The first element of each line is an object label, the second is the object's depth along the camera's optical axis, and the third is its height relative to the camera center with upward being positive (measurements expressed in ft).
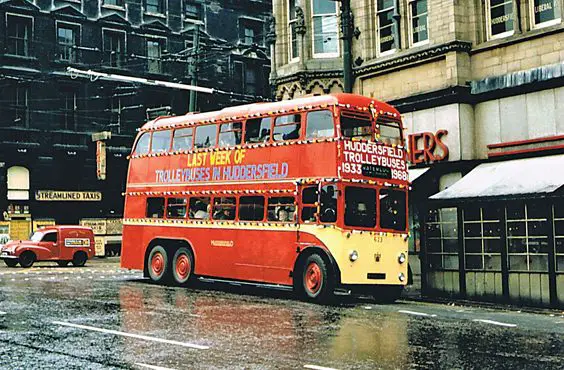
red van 114.73 -1.99
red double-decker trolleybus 60.95 +2.56
